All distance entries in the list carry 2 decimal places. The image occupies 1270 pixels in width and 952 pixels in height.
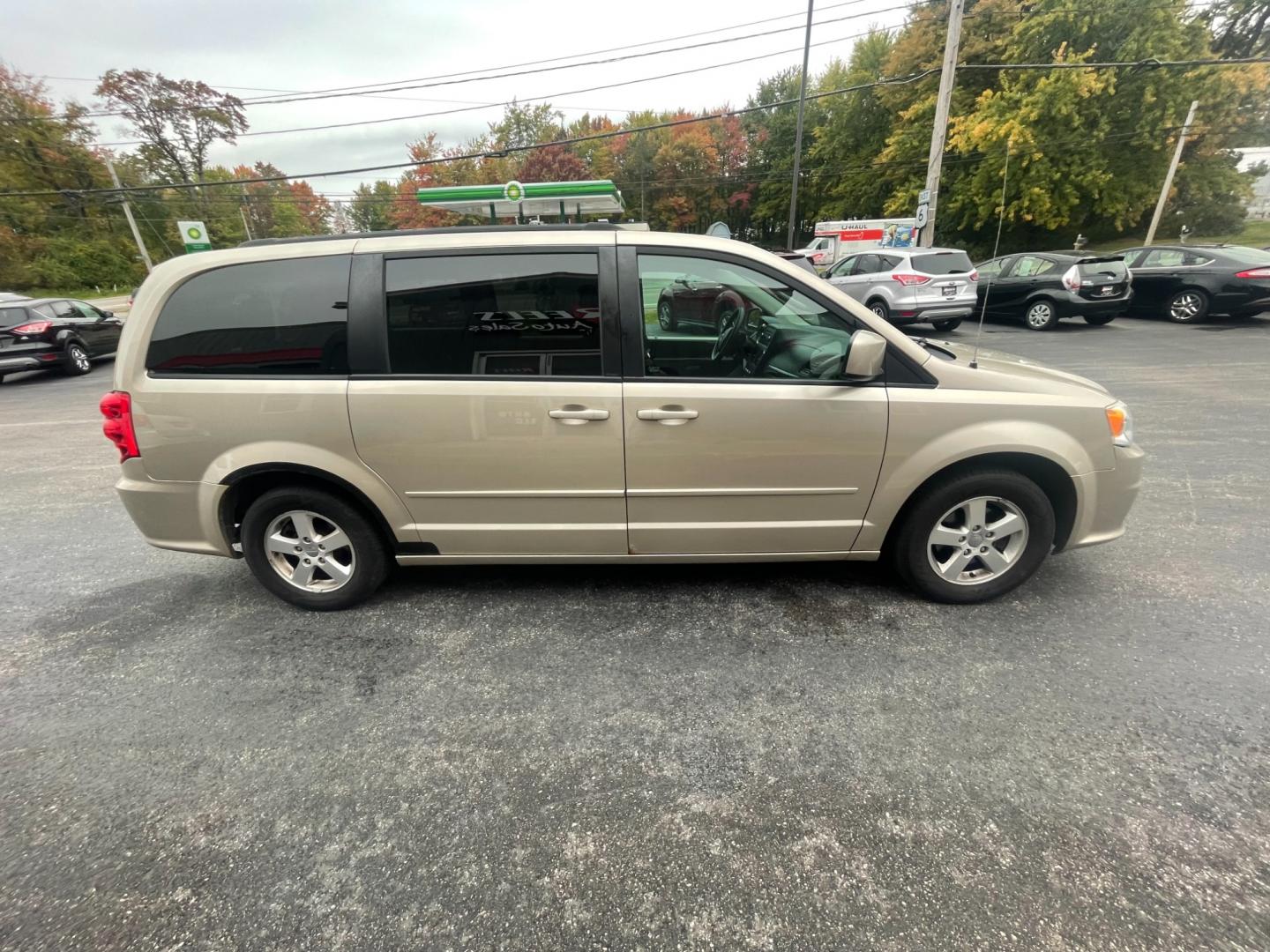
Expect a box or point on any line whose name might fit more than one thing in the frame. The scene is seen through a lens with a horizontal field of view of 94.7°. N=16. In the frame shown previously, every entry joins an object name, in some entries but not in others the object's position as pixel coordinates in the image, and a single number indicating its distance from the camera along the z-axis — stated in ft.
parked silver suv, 35.55
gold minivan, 8.65
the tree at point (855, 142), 122.11
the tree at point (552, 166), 139.54
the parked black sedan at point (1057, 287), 36.24
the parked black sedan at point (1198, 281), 34.12
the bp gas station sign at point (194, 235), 45.93
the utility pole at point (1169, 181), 65.18
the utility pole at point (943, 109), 48.85
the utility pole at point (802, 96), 54.65
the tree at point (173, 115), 130.62
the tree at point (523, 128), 162.71
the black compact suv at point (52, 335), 34.53
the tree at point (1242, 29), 86.94
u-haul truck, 77.51
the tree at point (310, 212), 216.80
